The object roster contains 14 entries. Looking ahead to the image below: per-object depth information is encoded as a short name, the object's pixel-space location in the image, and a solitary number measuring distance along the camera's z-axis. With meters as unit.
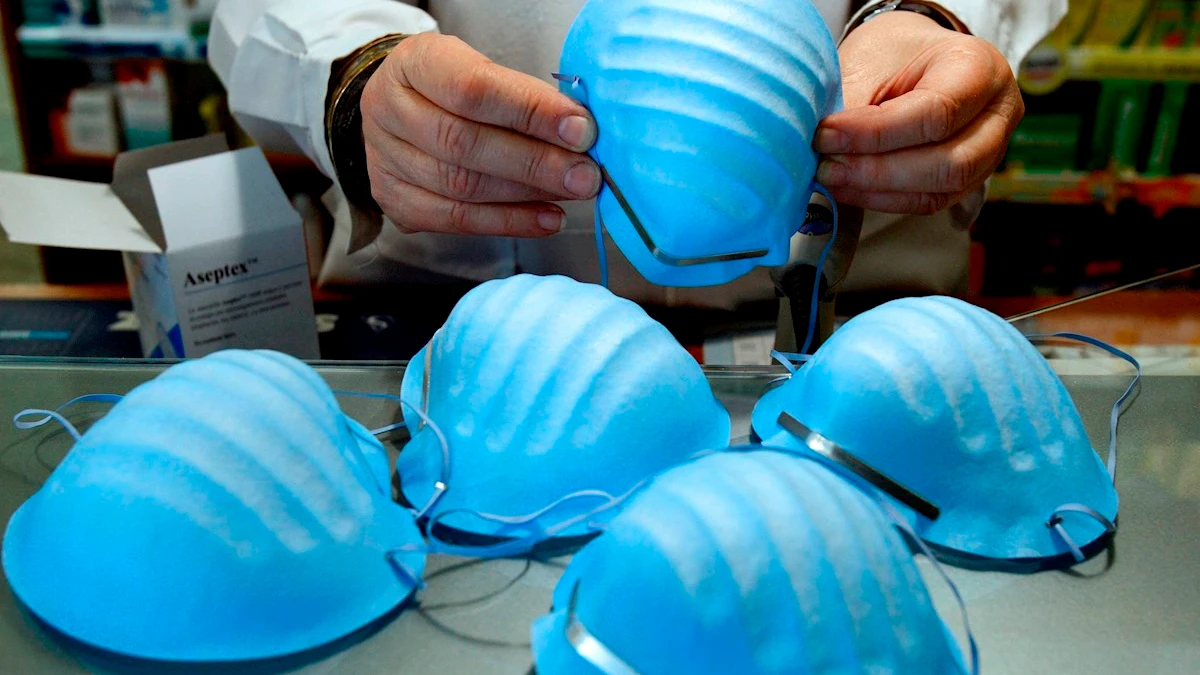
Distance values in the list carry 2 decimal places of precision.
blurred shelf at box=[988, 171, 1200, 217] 1.46
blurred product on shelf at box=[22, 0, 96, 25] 1.63
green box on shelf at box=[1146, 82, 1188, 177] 1.46
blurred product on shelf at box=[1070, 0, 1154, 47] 1.39
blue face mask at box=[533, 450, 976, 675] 0.38
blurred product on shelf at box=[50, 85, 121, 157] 1.71
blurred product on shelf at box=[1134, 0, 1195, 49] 1.38
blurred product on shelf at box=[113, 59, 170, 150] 1.69
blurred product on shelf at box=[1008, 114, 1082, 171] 1.48
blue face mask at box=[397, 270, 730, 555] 0.51
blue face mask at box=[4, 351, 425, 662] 0.43
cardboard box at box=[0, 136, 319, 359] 0.72
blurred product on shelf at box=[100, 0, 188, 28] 1.59
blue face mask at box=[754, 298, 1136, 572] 0.51
